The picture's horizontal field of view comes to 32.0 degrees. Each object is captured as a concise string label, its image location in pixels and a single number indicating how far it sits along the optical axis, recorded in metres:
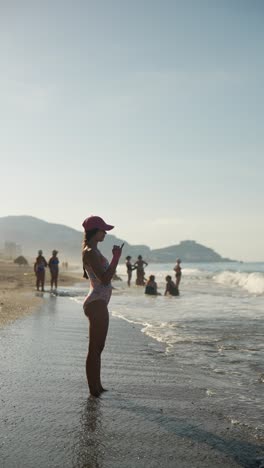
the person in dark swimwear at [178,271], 29.02
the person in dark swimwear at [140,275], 30.69
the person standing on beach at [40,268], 22.34
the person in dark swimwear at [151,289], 22.84
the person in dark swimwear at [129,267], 30.77
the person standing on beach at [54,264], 23.22
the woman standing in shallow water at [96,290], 5.36
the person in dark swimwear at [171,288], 22.66
